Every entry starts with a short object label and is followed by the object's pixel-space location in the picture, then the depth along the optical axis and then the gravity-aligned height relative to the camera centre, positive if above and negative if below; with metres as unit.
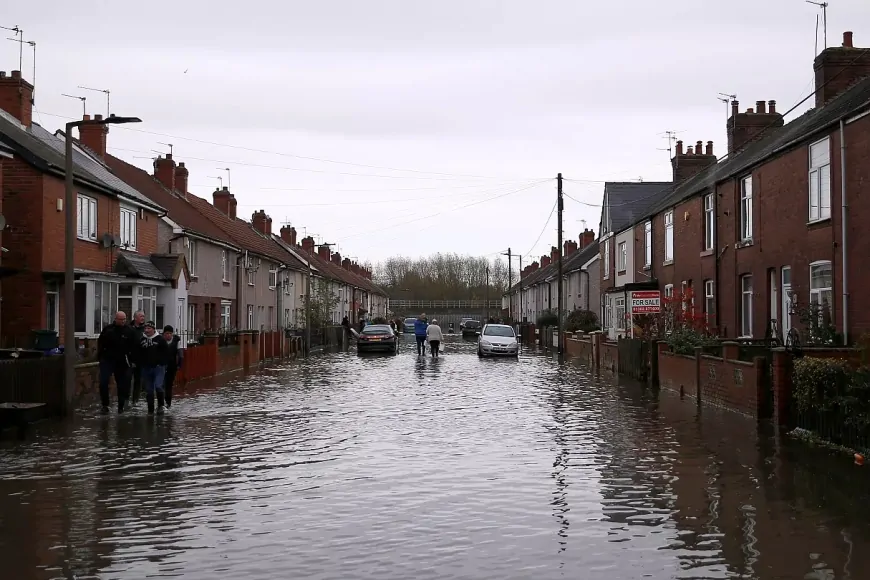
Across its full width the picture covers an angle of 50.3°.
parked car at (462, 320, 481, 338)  76.25 -0.81
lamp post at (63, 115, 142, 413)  16.32 +0.87
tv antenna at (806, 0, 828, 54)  25.45 +8.33
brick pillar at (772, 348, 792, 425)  14.83 -1.10
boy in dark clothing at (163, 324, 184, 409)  17.62 -0.75
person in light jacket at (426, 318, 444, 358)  40.78 -0.82
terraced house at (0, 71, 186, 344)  24.48 +2.33
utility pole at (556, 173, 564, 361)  46.62 +6.13
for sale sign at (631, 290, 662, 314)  30.36 +0.47
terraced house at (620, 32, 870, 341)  19.45 +2.60
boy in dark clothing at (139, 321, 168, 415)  17.38 -0.74
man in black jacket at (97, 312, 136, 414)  17.16 -0.63
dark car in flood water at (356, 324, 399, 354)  44.47 -1.07
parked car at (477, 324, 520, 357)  40.09 -1.08
